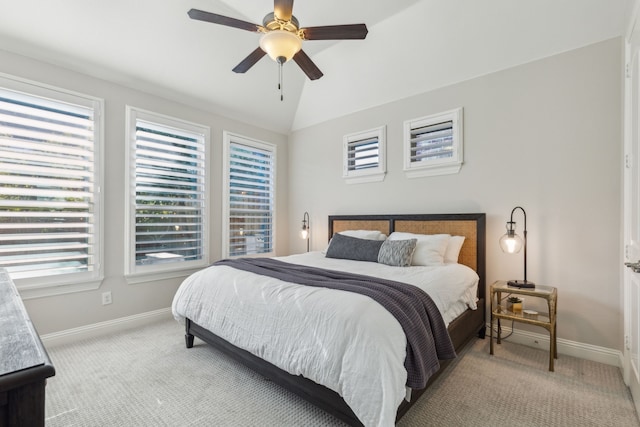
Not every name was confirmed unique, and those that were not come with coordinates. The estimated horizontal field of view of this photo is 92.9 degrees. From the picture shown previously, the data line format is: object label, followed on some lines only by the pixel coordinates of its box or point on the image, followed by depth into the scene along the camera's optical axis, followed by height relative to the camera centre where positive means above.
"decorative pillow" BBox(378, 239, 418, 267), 2.97 -0.37
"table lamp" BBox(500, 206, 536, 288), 2.79 -0.27
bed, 1.57 -0.82
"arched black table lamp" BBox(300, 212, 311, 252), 4.76 -0.19
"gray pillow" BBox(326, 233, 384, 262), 3.27 -0.37
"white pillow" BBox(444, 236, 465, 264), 3.17 -0.37
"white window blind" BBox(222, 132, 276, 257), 4.39 +0.27
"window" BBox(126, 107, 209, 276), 3.46 +0.24
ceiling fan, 2.16 +1.39
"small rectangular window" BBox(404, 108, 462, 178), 3.45 +0.85
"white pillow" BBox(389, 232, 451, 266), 3.01 -0.35
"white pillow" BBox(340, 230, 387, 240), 3.75 -0.24
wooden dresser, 0.65 -0.36
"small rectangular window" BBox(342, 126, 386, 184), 4.09 +0.83
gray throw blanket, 1.64 -0.57
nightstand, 2.46 -0.86
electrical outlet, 3.25 -0.90
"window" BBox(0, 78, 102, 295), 2.70 +0.25
